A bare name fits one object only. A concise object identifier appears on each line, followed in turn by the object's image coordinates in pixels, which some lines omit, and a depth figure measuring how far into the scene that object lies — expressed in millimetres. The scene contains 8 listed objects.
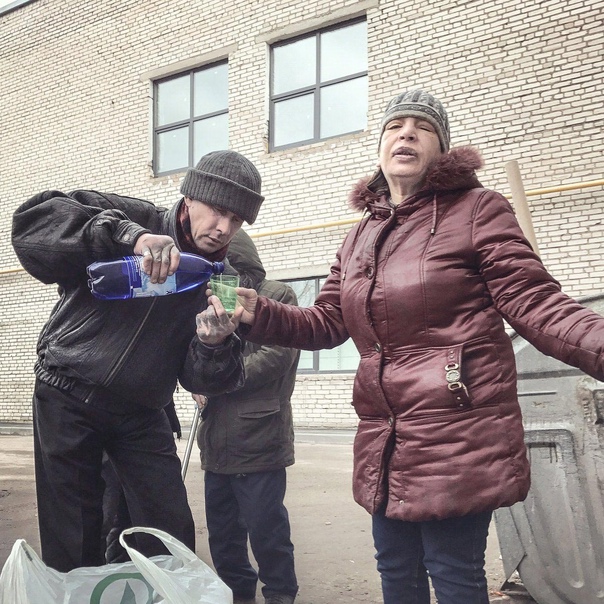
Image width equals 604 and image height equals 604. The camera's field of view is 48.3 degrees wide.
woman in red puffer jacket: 1664
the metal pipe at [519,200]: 3000
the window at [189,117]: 10344
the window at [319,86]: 9117
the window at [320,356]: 9141
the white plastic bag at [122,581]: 1684
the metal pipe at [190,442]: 4023
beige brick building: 7566
